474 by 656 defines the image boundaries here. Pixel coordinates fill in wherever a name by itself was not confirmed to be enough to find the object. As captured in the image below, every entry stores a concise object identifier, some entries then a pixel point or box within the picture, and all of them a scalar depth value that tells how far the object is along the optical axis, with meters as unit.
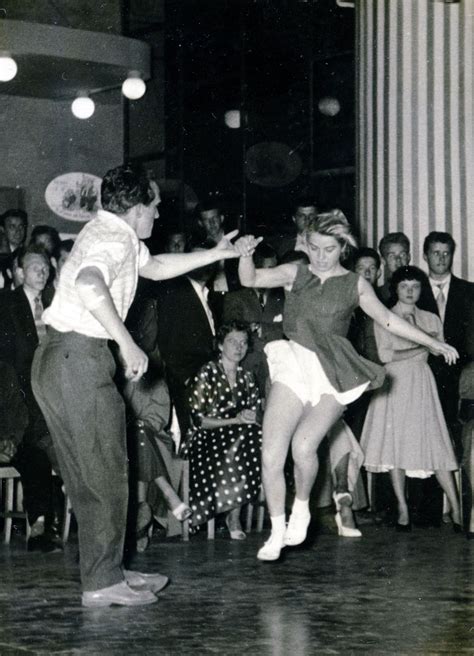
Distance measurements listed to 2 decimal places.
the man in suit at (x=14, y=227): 8.31
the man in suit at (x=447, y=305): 7.40
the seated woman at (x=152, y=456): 6.54
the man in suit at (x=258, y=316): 7.50
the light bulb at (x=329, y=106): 13.34
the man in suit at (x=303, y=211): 7.90
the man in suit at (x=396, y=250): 7.83
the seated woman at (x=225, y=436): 6.88
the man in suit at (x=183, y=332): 7.11
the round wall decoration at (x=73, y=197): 12.61
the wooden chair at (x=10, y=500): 6.70
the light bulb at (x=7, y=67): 10.31
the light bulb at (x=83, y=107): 12.00
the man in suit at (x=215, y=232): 8.03
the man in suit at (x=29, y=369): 6.55
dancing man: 4.63
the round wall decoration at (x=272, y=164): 14.01
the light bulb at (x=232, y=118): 14.43
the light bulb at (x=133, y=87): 11.21
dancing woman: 5.46
